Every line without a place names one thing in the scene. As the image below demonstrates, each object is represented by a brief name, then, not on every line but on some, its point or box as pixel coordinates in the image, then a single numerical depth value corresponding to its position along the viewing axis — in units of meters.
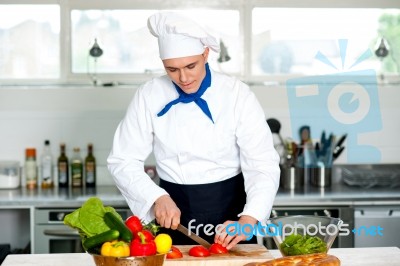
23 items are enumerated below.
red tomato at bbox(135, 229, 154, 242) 2.29
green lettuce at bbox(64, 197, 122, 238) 2.36
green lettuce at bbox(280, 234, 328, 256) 2.52
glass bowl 2.59
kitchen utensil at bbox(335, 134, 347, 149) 4.96
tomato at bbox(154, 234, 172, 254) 2.29
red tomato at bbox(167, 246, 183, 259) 2.66
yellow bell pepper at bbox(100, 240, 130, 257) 2.21
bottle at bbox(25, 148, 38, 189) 4.87
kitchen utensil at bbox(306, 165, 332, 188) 4.84
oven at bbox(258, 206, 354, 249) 4.45
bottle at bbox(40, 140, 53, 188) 4.90
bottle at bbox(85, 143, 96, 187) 4.88
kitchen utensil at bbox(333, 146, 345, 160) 4.98
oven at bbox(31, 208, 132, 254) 4.39
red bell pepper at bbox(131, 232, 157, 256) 2.23
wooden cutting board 2.64
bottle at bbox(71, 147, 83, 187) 4.87
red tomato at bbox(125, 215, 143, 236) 2.33
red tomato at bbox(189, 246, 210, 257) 2.70
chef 3.16
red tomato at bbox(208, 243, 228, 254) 2.76
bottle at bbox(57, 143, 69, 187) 4.88
